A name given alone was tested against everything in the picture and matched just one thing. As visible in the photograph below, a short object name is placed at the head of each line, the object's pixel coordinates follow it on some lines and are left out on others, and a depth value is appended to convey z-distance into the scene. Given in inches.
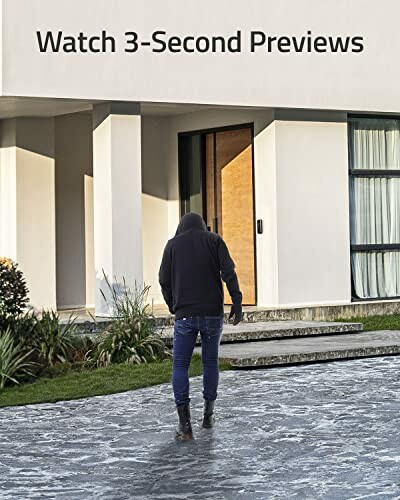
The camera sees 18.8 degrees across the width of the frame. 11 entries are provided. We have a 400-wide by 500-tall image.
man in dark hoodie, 382.6
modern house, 616.7
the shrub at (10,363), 495.2
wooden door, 706.2
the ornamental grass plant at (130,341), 535.8
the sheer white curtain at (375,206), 714.8
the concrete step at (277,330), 589.6
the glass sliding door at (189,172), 736.3
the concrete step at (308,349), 523.8
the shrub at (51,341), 531.5
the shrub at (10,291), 550.0
